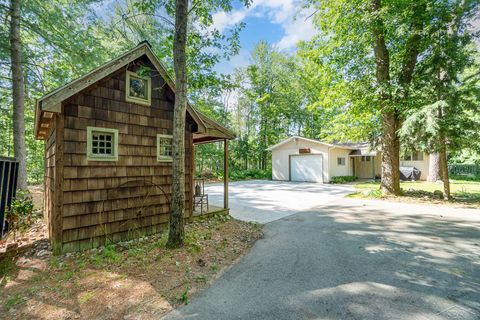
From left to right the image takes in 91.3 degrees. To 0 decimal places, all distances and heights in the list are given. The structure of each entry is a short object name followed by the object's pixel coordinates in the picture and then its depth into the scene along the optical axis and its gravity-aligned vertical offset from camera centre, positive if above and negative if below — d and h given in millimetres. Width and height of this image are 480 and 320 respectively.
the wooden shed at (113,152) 4379 +383
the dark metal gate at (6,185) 4723 -304
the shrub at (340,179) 17791 -856
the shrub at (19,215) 4898 -997
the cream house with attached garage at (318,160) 18172 +680
